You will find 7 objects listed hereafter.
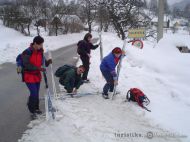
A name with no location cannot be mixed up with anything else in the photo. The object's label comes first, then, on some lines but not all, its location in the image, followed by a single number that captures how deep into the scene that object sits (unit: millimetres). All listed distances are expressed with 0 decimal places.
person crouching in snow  7578
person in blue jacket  7328
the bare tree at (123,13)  25906
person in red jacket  5672
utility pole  12797
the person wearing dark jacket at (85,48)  9211
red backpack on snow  7137
